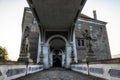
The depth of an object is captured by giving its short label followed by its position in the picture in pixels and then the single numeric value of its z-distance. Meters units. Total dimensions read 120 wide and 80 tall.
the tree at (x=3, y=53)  28.09
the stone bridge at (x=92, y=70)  2.56
